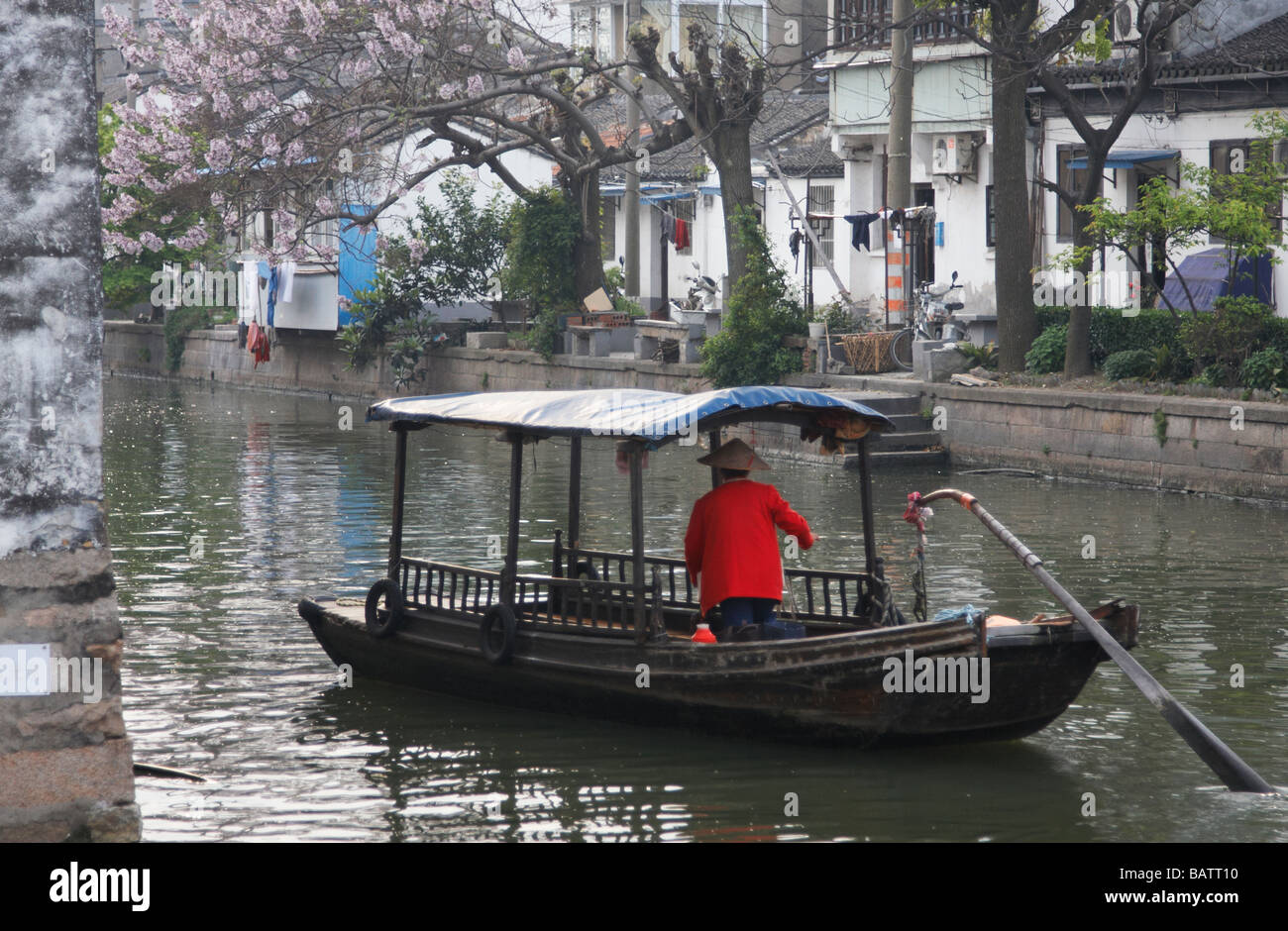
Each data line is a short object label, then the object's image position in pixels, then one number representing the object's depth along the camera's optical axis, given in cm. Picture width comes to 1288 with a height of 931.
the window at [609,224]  4441
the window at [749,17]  4362
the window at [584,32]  4575
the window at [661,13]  4600
